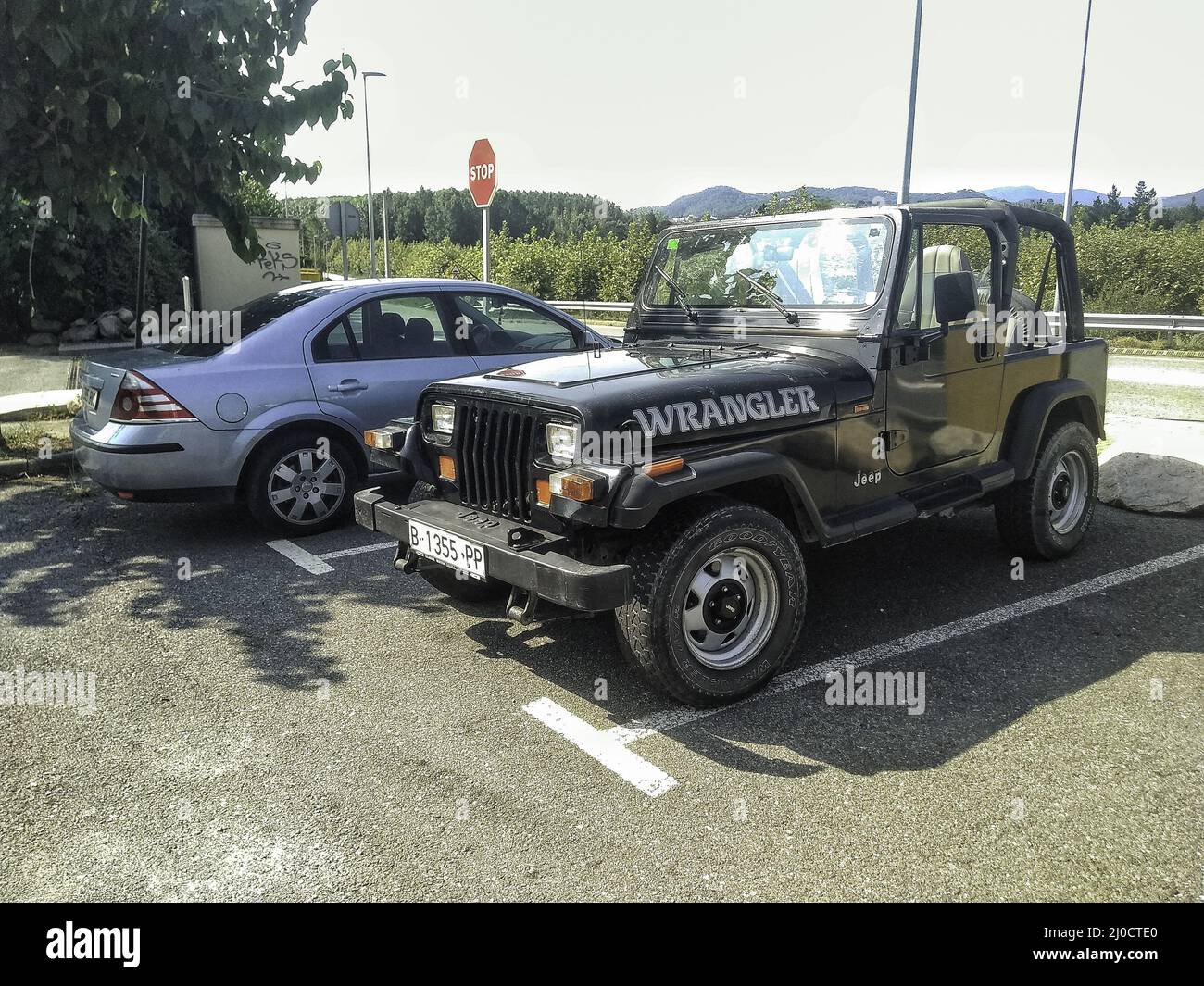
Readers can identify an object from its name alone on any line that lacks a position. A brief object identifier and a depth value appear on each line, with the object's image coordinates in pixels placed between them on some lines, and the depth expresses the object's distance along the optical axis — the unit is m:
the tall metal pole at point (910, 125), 20.22
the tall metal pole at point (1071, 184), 24.08
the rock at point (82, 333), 18.83
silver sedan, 6.01
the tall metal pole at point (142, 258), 9.14
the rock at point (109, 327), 19.23
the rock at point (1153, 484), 6.94
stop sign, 10.77
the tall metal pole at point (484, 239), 10.50
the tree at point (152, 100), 6.90
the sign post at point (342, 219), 15.45
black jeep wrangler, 3.84
